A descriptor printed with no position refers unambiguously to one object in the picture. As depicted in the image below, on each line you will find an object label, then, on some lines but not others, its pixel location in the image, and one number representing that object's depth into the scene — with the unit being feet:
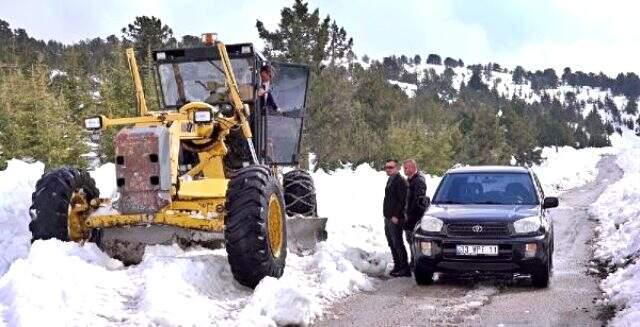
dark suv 29.32
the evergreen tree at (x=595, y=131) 488.02
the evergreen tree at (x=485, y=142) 186.50
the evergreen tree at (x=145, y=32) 135.44
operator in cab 34.12
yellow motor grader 24.89
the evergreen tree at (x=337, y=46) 112.47
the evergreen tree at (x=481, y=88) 636.15
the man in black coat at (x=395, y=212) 33.88
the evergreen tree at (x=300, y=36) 109.50
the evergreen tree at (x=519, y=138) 237.04
